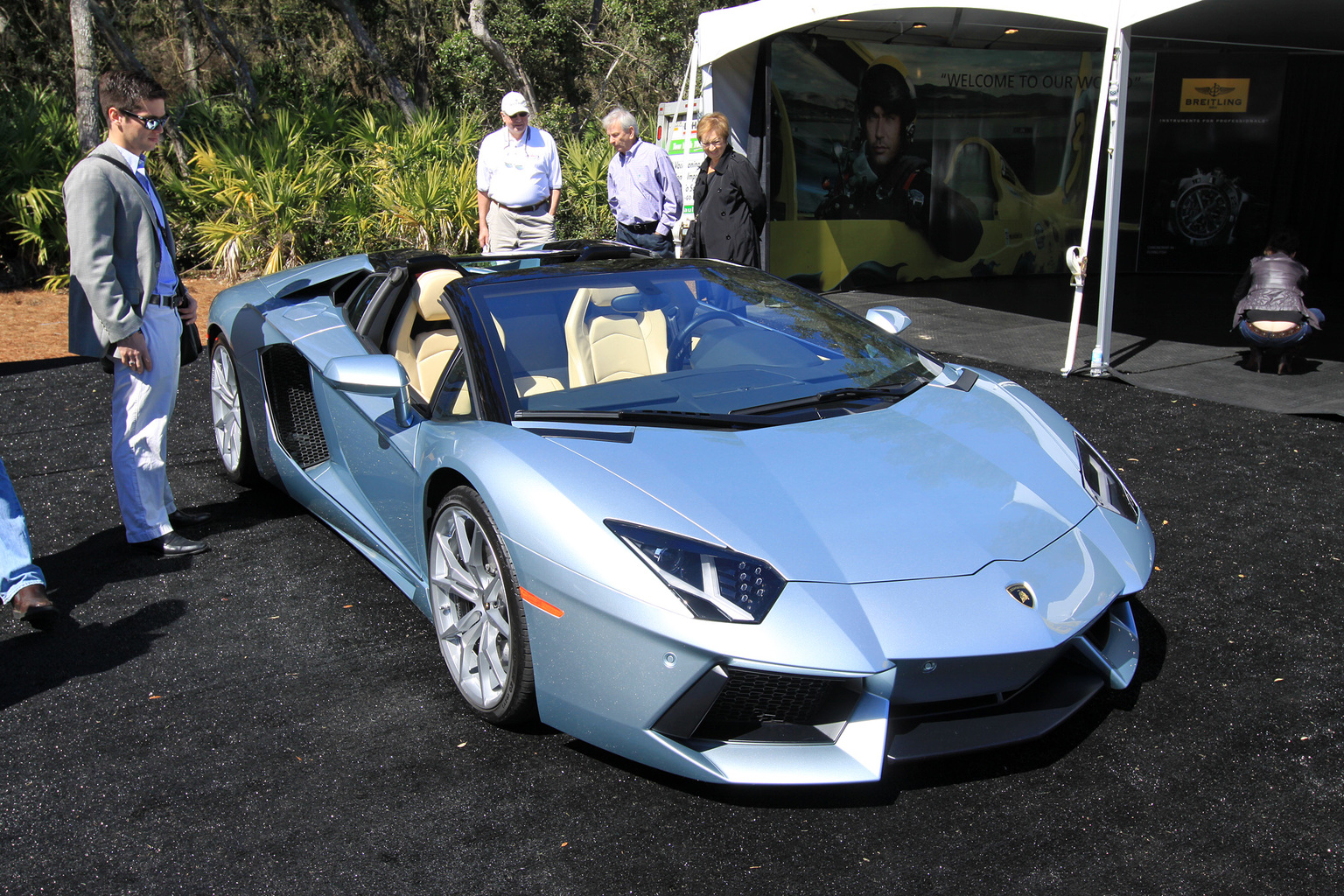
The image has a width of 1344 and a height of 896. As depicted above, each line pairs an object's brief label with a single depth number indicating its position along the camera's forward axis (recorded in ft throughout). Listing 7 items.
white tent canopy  21.94
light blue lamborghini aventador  7.62
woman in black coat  23.67
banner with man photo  36.11
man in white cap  25.52
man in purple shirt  26.00
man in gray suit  12.53
